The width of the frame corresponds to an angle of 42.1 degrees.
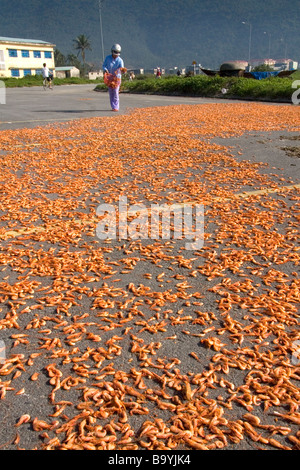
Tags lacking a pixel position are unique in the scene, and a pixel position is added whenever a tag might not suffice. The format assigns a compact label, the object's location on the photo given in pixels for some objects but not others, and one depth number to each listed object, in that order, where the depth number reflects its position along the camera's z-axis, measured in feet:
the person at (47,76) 114.11
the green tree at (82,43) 410.52
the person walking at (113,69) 50.93
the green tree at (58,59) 419.13
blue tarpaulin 123.03
